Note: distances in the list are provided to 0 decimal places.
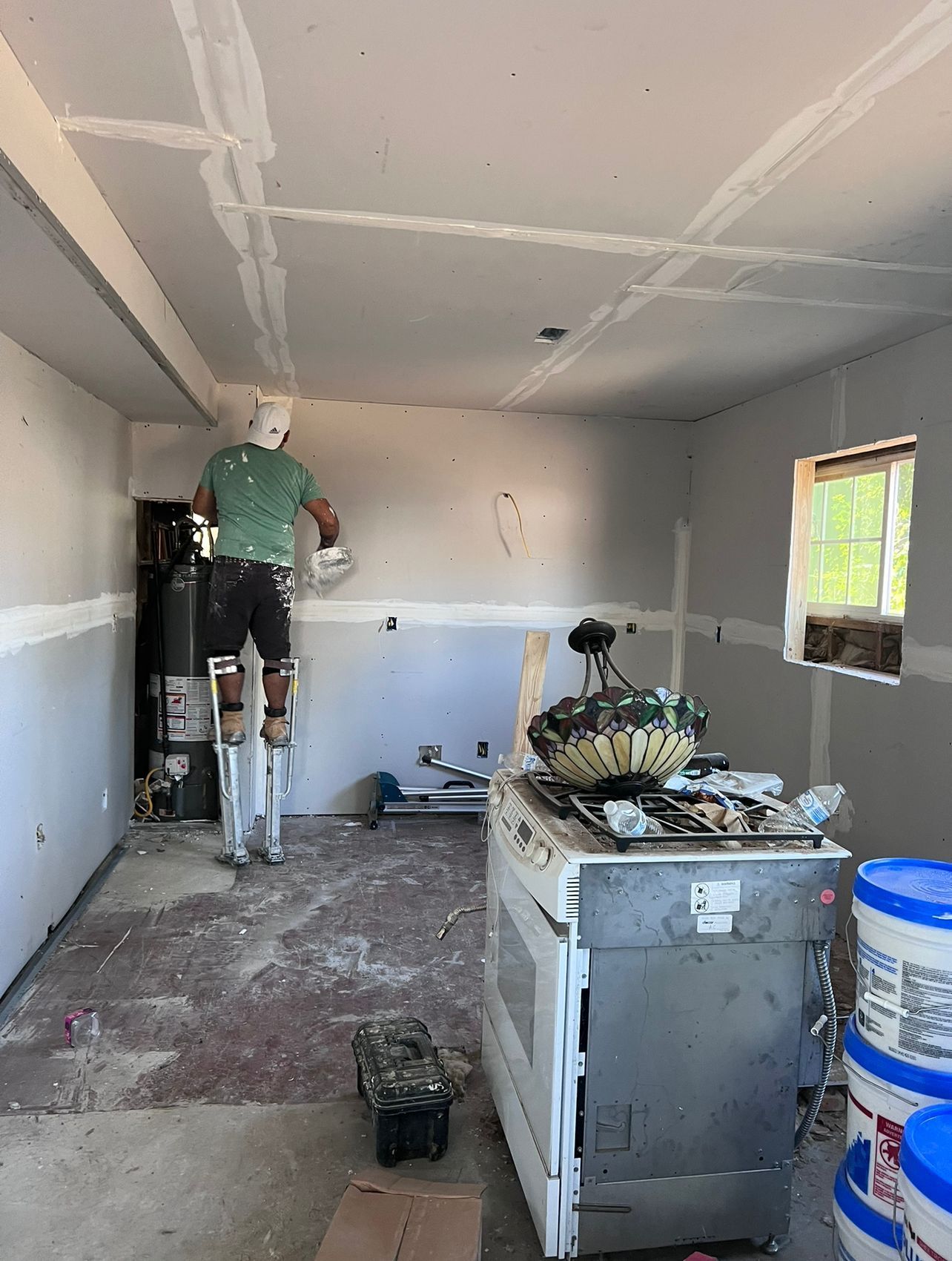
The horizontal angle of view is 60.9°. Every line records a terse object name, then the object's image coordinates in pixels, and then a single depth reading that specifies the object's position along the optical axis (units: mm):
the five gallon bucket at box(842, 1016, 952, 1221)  1384
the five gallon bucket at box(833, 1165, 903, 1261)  1411
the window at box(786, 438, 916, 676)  3275
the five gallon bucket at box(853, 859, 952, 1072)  1375
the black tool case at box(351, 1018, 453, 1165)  1883
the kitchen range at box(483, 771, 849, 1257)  1522
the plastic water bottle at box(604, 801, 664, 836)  1577
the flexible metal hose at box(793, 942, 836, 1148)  1603
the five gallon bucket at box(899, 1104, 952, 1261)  1096
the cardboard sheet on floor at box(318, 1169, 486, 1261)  1499
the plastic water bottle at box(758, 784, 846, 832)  1738
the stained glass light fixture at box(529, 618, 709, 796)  1718
